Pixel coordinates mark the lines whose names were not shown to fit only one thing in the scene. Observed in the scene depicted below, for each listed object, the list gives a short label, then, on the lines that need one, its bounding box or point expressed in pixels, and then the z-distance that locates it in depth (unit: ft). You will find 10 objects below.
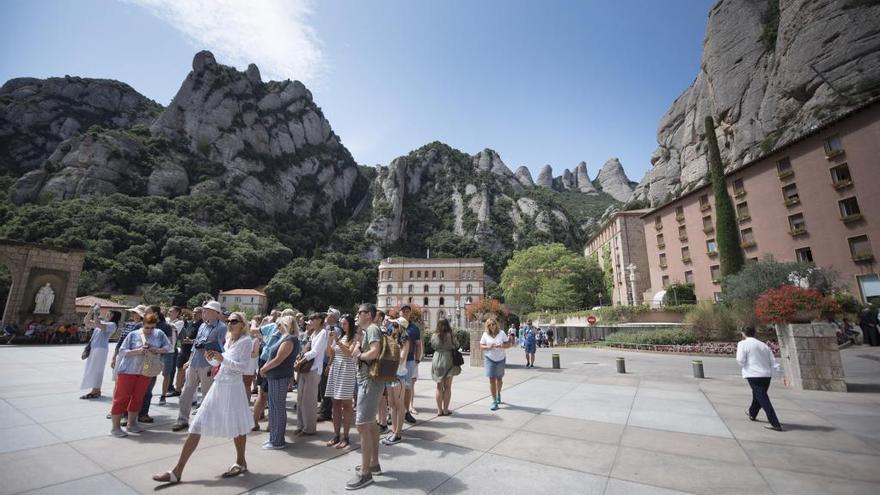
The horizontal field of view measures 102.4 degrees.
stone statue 70.13
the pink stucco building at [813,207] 79.66
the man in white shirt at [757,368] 19.94
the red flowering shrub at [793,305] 31.37
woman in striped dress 16.20
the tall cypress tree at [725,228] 101.09
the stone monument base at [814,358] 29.86
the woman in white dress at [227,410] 12.30
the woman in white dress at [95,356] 23.88
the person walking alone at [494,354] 24.17
